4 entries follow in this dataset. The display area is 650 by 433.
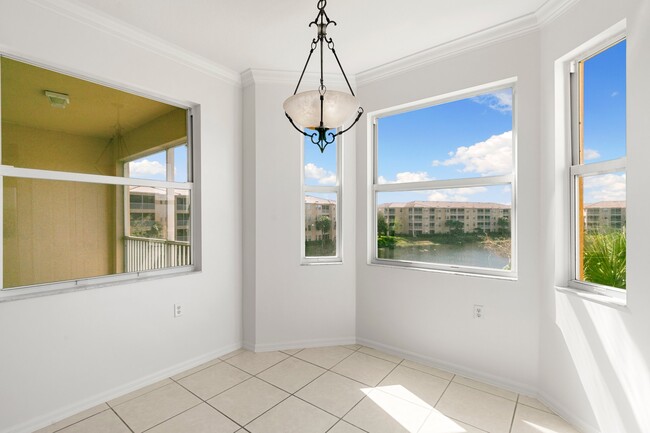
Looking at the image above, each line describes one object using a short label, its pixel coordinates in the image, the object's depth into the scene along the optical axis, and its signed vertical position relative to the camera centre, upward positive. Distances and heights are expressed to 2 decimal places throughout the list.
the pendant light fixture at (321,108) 1.53 +0.56
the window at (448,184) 2.57 +0.30
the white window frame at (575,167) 2.04 +0.33
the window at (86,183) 1.98 +0.27
